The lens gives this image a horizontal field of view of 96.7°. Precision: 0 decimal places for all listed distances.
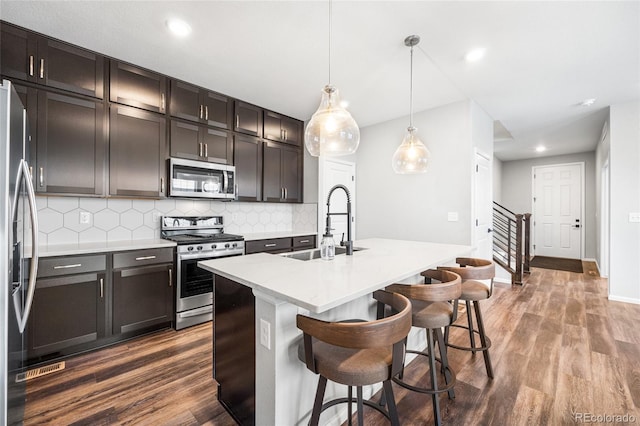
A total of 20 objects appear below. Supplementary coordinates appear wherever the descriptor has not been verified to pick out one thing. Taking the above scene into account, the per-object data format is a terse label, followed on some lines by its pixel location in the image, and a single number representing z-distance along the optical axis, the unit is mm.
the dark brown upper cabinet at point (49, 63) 2207
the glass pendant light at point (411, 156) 2723
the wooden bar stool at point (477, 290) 2016
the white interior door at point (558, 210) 6812
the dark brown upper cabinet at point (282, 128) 4102
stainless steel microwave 3121
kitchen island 1273
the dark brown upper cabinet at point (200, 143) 3156
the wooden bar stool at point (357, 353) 1061
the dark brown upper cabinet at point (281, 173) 4105
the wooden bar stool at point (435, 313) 1557
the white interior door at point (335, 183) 4418
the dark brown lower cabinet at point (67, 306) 2184
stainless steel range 2910
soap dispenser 2041
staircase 4750
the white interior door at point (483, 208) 3871
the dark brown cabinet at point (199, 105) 3133
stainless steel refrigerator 1167
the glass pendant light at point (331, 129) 1961
